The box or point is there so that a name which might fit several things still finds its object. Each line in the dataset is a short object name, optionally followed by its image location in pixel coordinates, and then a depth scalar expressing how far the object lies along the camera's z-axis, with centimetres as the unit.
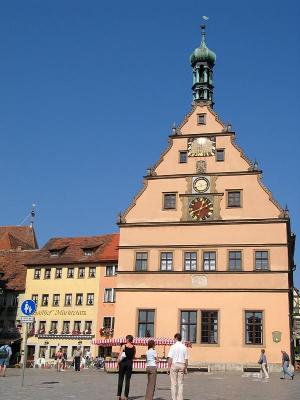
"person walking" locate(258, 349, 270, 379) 2752
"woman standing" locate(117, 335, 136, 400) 1457
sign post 1796
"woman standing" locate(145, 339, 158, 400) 1409
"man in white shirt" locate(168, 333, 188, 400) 1384
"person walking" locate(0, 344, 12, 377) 2514
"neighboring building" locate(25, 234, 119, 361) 4938
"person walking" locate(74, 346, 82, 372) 3589
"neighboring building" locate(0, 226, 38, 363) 5328
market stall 3216
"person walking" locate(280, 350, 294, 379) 2916
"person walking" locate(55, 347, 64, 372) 3631
